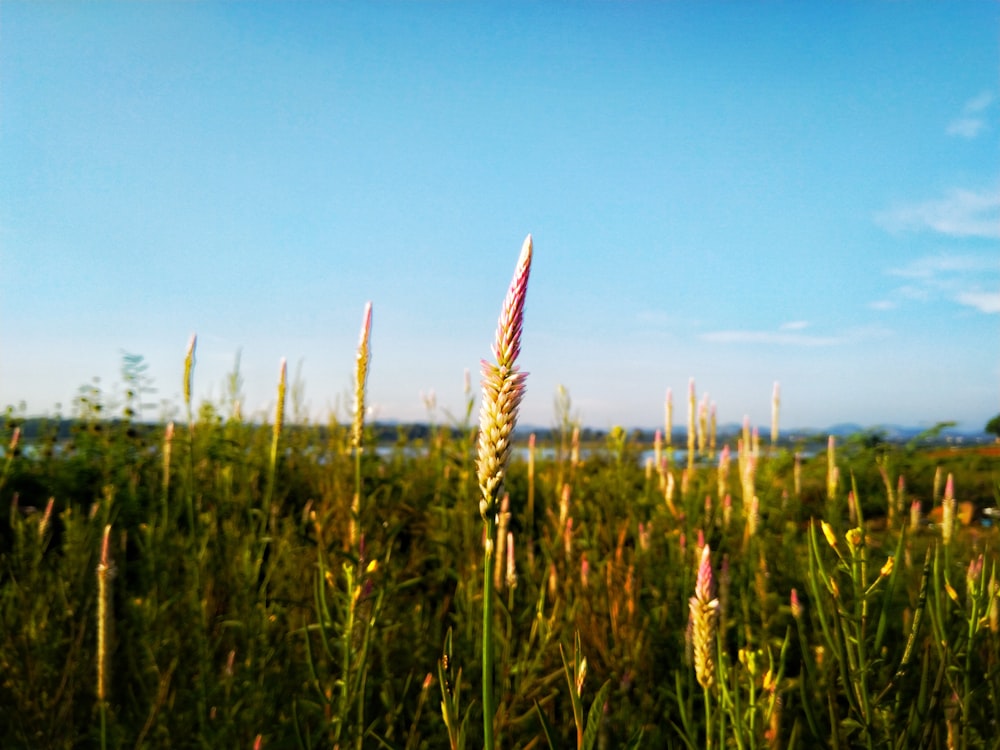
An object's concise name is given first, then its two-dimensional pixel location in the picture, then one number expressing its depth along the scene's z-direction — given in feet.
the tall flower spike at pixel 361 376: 2.15
